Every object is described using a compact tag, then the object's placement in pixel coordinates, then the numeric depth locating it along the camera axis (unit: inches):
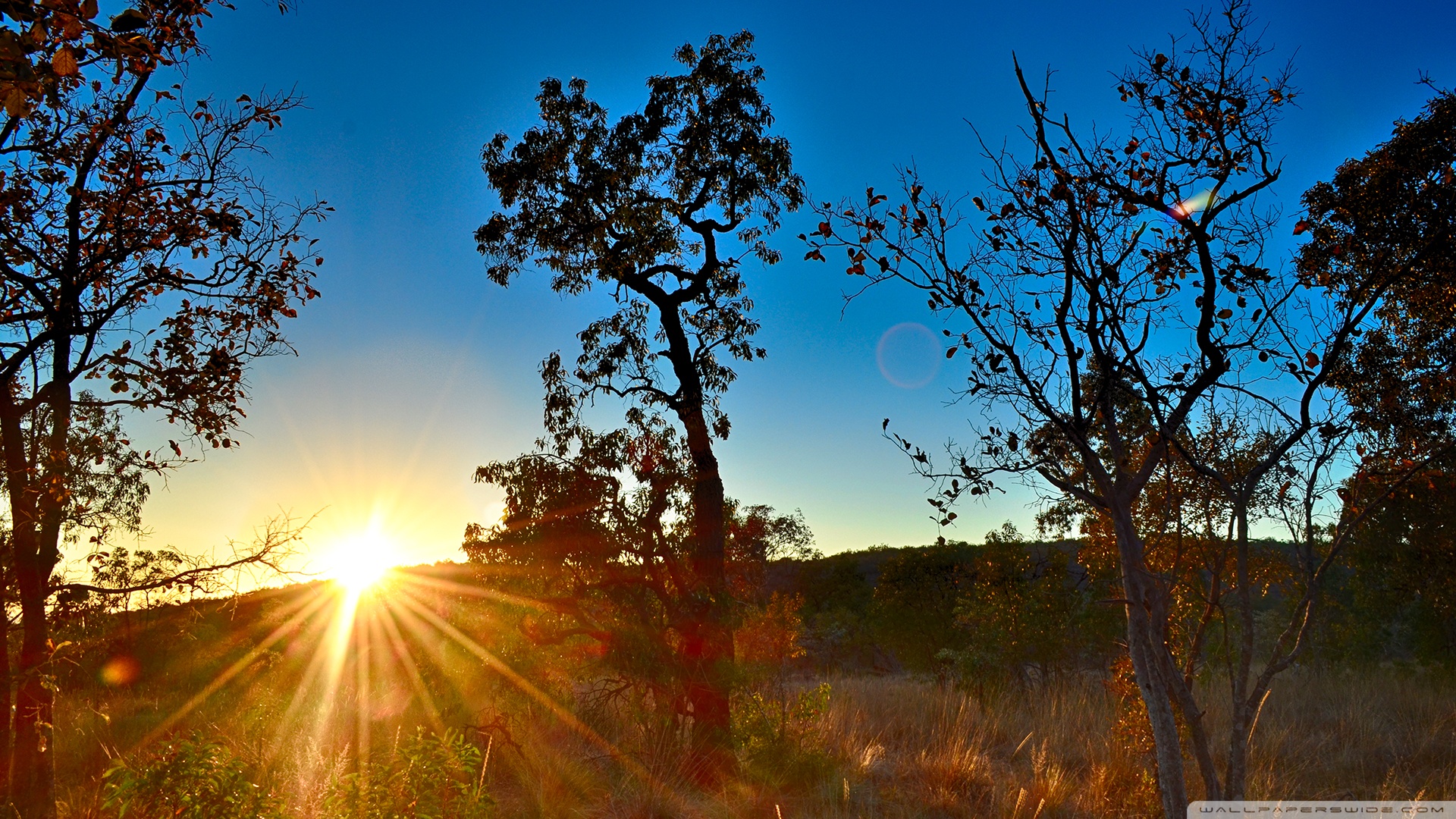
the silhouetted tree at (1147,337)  236.1
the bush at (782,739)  429.5
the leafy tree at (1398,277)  267.3
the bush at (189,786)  200.8
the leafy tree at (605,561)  430.3
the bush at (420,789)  219.5
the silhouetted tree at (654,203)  458.6
